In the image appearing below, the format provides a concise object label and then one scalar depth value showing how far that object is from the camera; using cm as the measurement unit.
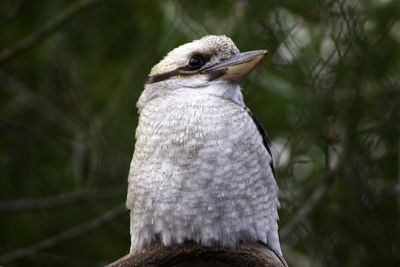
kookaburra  470
